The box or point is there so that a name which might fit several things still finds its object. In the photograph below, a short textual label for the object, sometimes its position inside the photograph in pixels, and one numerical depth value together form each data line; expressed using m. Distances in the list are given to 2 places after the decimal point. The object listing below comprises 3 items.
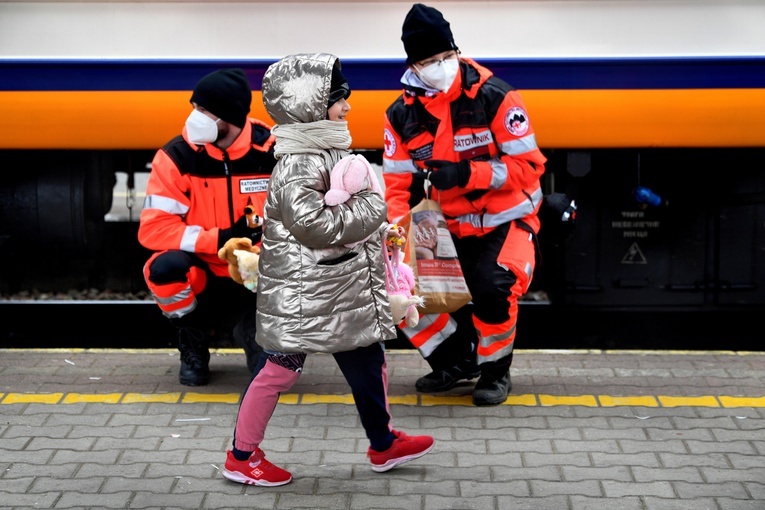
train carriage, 5.01
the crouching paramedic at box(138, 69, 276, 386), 4.59
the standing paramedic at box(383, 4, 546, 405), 4.30
